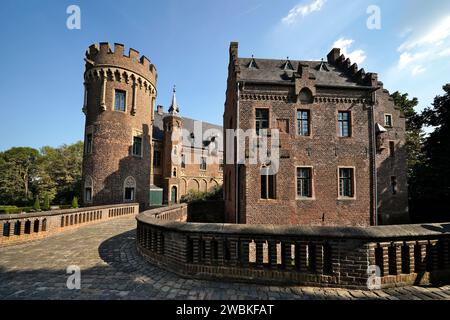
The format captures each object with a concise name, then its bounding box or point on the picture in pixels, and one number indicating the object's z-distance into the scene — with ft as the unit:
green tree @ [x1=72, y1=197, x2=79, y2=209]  63.35
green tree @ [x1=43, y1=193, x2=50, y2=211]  73.43
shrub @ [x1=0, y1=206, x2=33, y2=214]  70.74
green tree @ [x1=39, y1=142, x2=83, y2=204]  118.93
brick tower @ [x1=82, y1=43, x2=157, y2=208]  59.72
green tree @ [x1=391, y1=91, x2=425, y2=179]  81.76
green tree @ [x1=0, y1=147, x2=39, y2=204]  119.44
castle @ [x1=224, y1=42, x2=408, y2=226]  40.81
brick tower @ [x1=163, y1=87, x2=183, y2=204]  98.02
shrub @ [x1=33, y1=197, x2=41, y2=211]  70.97
